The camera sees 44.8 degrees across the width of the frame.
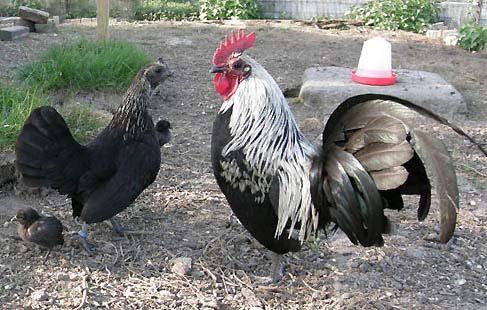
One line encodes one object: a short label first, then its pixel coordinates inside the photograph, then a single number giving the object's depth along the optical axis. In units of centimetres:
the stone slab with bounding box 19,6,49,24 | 991
